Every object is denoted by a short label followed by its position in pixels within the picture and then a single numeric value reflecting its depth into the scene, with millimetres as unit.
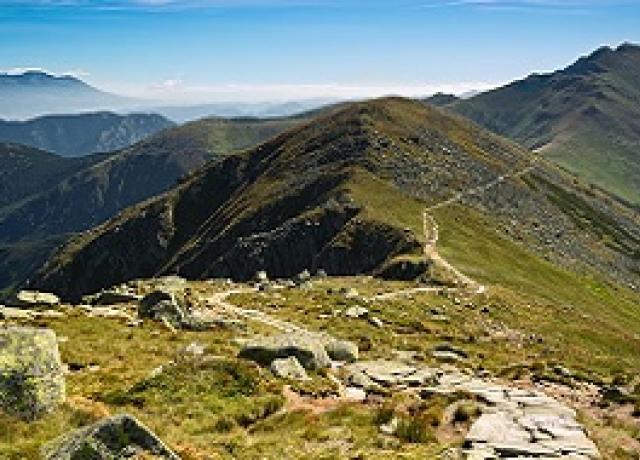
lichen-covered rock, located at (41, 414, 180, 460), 16938
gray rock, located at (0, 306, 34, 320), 47275
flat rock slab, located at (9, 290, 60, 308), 58781
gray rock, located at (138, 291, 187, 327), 49194
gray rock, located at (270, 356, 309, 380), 31359
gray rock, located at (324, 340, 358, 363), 38531
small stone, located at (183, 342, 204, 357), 34900
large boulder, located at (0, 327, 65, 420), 21438
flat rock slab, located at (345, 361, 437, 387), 33562
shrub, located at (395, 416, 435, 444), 23078
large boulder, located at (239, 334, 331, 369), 33719
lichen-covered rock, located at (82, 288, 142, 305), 65875
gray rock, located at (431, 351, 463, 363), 46288
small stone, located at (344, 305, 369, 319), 64644
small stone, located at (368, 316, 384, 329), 61528
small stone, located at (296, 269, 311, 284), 103738
